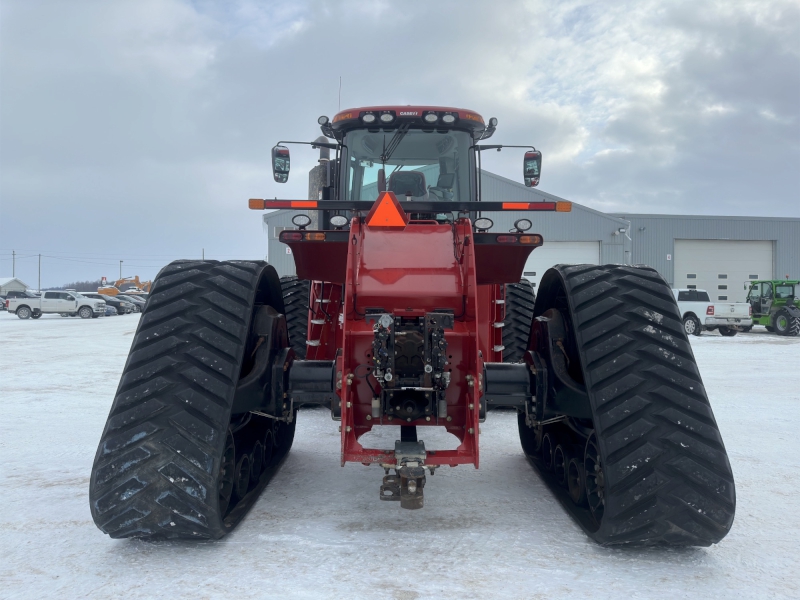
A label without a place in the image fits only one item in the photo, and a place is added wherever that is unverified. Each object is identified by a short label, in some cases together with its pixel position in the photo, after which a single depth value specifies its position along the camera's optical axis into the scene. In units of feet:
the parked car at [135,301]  149.86
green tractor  79.46
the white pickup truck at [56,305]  109.50
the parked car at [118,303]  131.85
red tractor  9.62
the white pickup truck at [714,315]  76.95
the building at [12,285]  262.59
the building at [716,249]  110.83
